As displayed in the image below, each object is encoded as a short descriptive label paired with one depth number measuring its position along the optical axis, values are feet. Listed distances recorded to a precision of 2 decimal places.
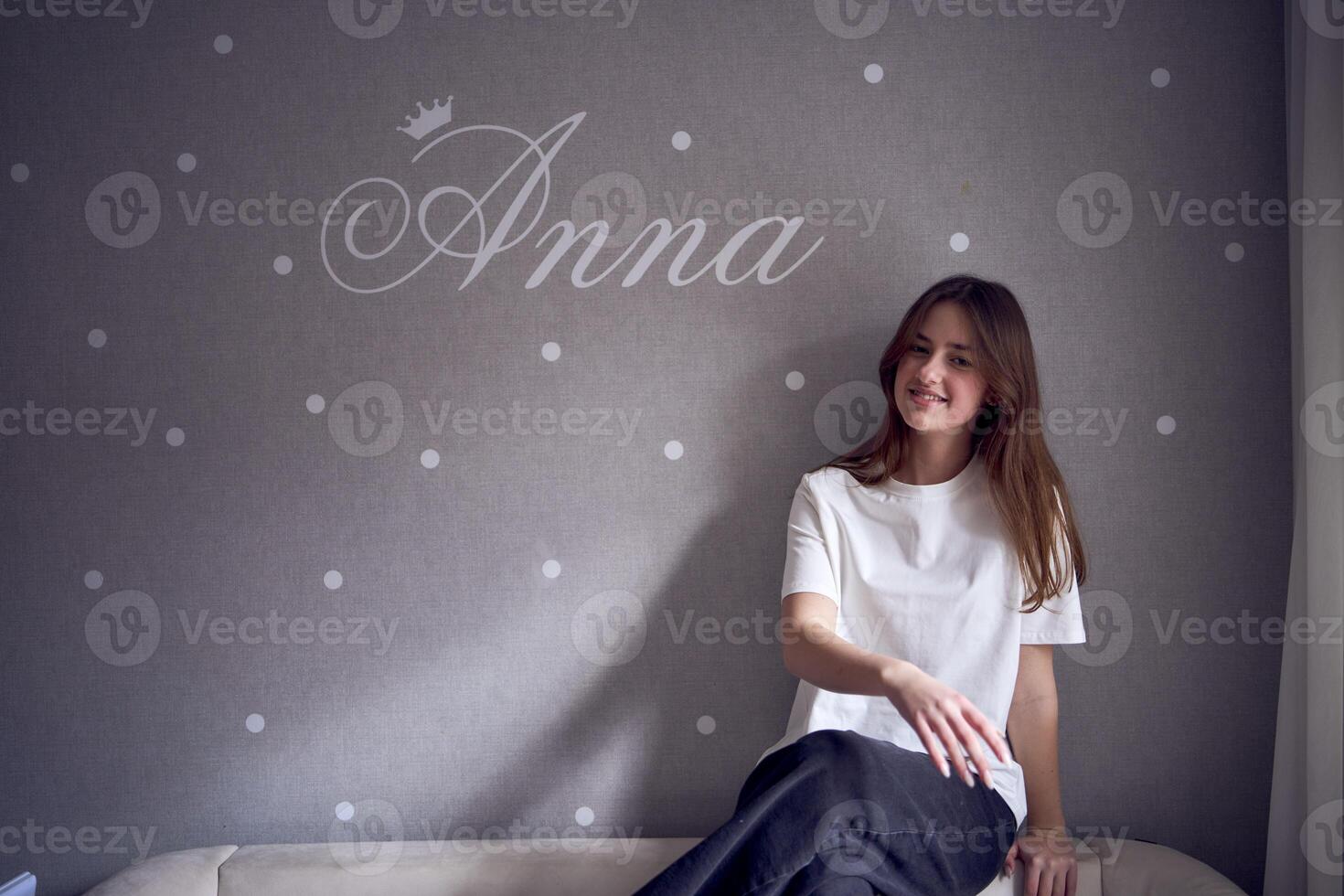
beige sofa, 4.69
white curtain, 4.05
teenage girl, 4.20
